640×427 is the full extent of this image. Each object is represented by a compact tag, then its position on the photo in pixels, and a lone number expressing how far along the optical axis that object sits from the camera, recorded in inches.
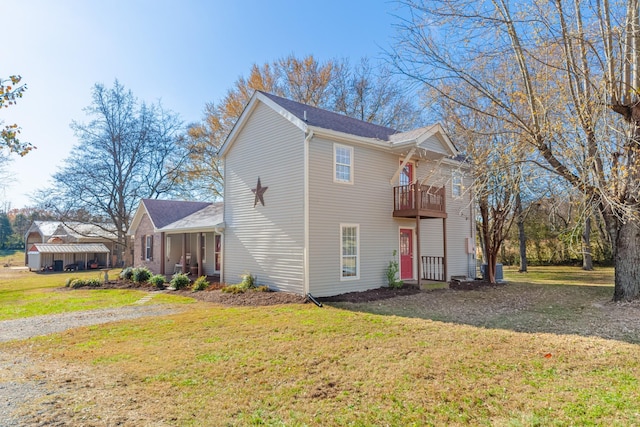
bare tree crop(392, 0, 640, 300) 290.8
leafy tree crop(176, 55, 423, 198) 968.9
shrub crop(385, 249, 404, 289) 495.5
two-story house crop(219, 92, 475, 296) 448.1
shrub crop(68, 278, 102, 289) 636.5
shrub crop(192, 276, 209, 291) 541.3
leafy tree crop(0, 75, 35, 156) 193.5
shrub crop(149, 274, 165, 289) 603.7
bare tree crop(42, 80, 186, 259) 934.4
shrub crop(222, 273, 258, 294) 487.2
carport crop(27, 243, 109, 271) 1108.5
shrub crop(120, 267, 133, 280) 696.8
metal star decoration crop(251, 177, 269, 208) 508.9
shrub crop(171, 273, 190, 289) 572.5
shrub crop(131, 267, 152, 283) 660.7
